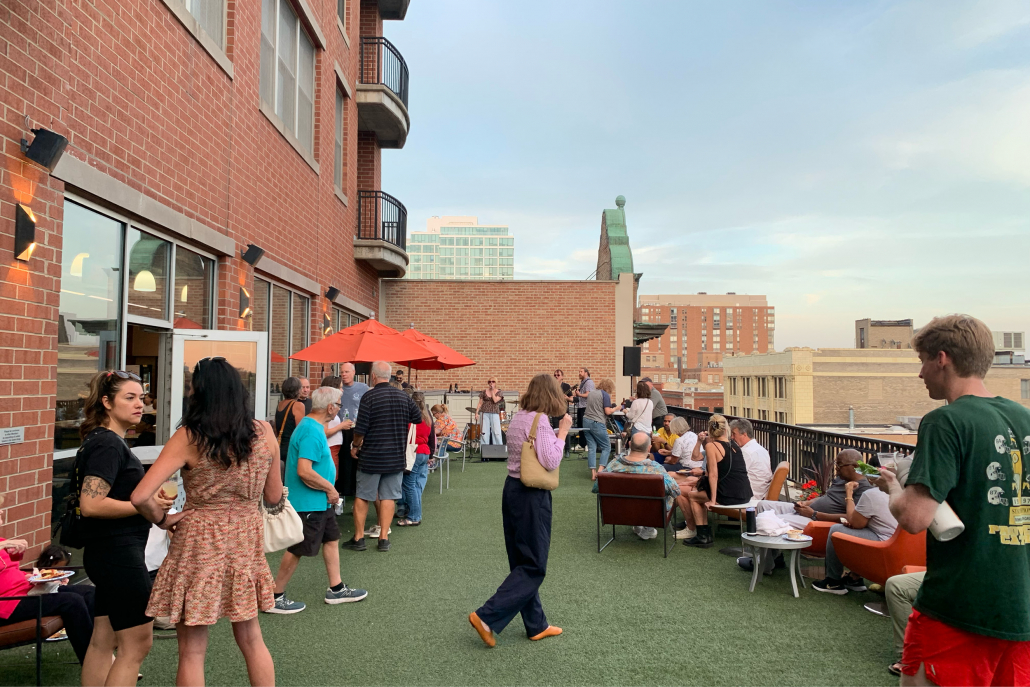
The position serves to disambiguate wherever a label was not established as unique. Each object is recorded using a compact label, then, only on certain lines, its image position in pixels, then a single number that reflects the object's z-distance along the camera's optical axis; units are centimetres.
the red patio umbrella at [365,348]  905
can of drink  609
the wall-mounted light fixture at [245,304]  916
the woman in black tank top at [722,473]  762
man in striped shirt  722
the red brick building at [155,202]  479
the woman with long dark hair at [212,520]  286
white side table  573
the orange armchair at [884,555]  504
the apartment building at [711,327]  18600
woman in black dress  310
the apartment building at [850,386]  9738
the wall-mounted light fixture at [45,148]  473
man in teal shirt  534
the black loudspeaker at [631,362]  1795
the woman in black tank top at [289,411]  714
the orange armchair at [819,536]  615
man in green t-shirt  226
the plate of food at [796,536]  586
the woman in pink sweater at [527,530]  454
